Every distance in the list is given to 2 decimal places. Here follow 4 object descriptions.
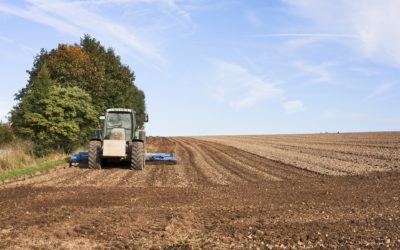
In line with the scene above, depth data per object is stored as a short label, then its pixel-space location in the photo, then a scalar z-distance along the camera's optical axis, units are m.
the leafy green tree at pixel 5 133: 41.26
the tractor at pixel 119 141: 20.25
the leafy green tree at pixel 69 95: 29.20
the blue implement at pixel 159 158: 24.12
